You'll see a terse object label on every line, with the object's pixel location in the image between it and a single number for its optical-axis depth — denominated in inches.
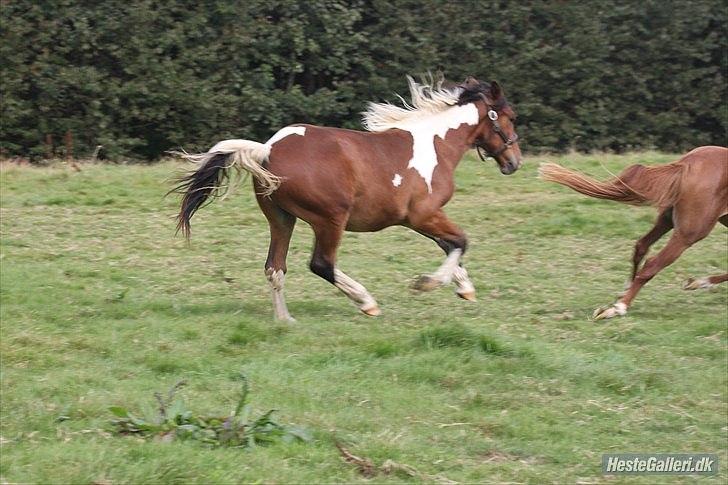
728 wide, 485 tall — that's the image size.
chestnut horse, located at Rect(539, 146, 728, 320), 746.2
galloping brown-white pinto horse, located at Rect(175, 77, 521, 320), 669.3
